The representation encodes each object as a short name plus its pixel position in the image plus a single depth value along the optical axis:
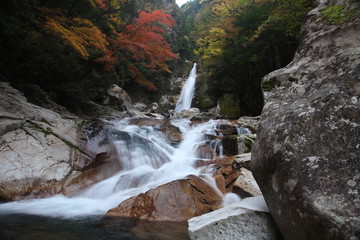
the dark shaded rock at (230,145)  7.75
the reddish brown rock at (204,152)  7.79
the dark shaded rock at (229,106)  15.74
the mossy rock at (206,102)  19.23
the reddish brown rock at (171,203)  4.14
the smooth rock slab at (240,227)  2.17
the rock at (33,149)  4.87
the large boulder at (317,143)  1.59
